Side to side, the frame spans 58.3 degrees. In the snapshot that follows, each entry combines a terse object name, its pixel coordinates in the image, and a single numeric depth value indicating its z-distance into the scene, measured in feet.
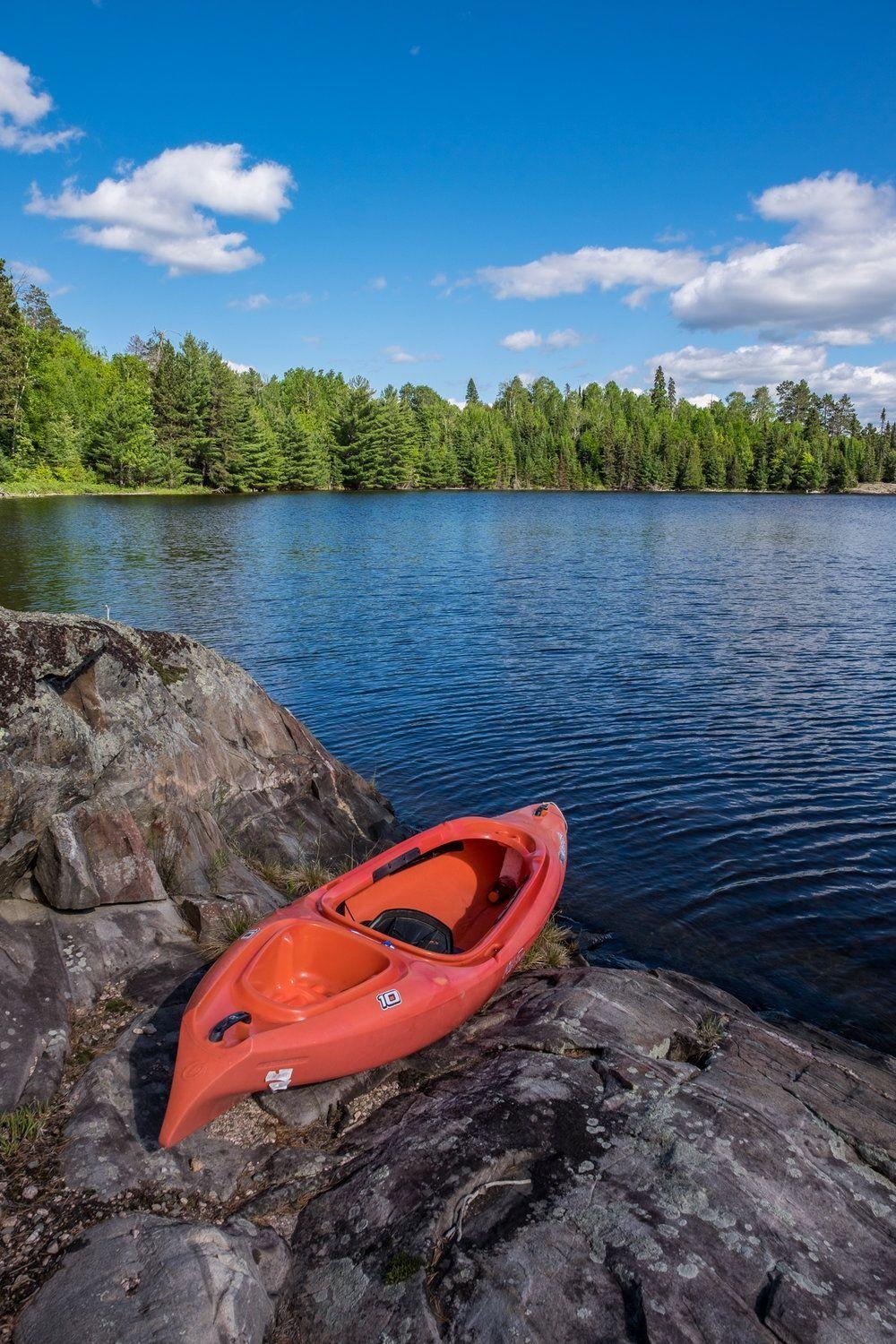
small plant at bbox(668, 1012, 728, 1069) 18.22
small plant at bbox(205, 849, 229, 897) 24.04
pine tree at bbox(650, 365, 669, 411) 561.84
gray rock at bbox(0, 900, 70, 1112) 15.12
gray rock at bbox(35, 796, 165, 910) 19.99
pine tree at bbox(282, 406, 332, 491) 314.14
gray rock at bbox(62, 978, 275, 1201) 13.30
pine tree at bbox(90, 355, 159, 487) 245.65
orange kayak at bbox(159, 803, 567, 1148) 15.05
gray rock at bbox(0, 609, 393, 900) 21.76
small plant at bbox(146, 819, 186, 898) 23.04
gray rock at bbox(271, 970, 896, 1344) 11.19
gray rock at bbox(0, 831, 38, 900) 19.40
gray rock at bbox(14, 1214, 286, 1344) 10.32
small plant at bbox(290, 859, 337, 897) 26.27
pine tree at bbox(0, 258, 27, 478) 206.90
